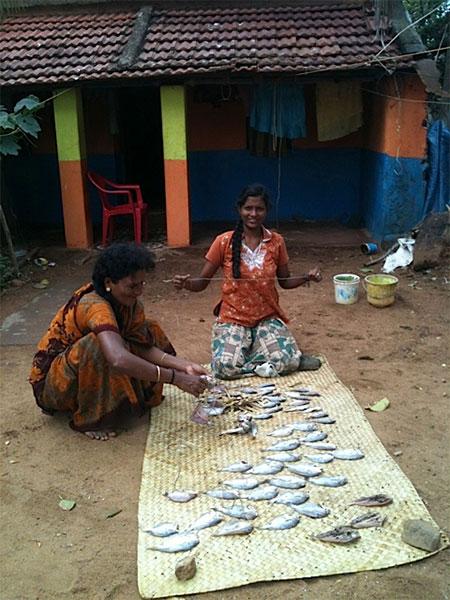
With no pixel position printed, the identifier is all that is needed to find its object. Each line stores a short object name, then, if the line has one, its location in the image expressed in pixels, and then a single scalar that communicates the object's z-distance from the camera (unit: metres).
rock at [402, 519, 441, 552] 2.68
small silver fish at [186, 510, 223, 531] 2.88
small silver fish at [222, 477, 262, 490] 3.20
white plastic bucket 6.35
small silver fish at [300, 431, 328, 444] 3.61
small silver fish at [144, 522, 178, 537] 2.85
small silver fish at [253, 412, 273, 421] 3.94
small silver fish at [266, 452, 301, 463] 3.43
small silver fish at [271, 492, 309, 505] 3.04
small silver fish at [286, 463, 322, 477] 3.27
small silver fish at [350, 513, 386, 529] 2.84
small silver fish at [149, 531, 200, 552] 2.73
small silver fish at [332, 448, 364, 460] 3.42
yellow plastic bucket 6.23
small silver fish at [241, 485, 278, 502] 3.09
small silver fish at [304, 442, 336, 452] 3.53
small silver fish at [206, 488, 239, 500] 3.12
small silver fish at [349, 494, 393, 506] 2.98
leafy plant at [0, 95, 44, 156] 6.86
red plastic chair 8.81
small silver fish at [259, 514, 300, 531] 2.86
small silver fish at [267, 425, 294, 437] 3.71
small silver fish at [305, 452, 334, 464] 3.40
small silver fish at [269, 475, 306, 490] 3.18
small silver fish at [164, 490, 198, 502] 3.12
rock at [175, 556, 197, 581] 2.57
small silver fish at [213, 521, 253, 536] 2.82
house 8.38
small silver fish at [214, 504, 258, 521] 2.94
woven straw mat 2.61
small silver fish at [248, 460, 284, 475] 3.32
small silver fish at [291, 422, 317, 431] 3.75
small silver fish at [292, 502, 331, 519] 2.94
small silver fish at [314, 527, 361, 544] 2.74
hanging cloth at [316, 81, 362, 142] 9.31
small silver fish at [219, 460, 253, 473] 3.37
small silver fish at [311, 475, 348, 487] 3.18
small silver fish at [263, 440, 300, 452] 3.54
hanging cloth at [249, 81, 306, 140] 9.19
